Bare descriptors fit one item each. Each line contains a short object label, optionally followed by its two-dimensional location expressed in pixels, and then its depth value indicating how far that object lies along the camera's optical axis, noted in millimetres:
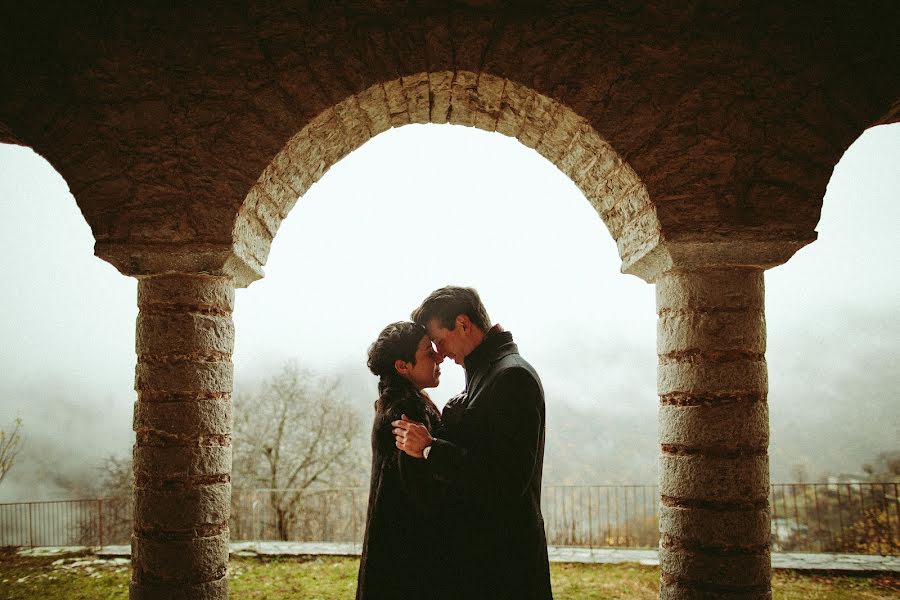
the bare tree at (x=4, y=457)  8992
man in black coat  2219
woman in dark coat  2309
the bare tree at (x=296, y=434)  13562
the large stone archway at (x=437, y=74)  2766
